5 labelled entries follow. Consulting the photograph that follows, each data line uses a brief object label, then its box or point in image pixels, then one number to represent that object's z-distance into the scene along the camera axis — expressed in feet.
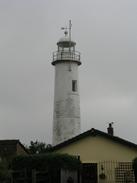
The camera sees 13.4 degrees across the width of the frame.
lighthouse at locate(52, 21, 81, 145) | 166.81
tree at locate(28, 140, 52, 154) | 172.47
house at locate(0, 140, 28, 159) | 137.90
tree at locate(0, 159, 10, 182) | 84.04
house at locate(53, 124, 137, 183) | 119.14
